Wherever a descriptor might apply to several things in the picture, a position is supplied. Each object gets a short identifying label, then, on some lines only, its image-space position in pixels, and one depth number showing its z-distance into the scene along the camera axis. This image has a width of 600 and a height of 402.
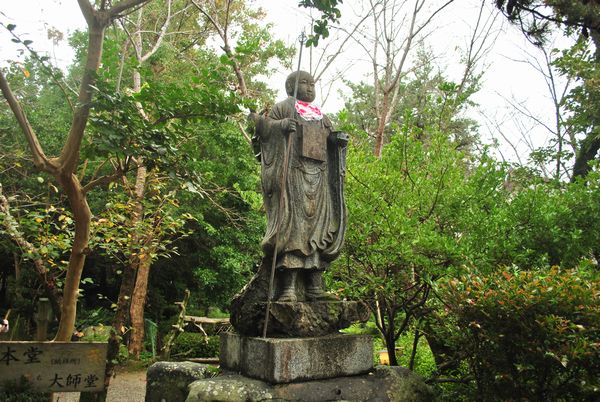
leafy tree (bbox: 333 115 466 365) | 5.53
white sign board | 4.22
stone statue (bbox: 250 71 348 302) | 4.45
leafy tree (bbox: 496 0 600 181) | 6.06
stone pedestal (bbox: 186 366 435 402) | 3.62
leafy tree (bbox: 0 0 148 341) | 4.42
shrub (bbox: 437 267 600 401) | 3.57
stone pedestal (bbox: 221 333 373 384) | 3.82
